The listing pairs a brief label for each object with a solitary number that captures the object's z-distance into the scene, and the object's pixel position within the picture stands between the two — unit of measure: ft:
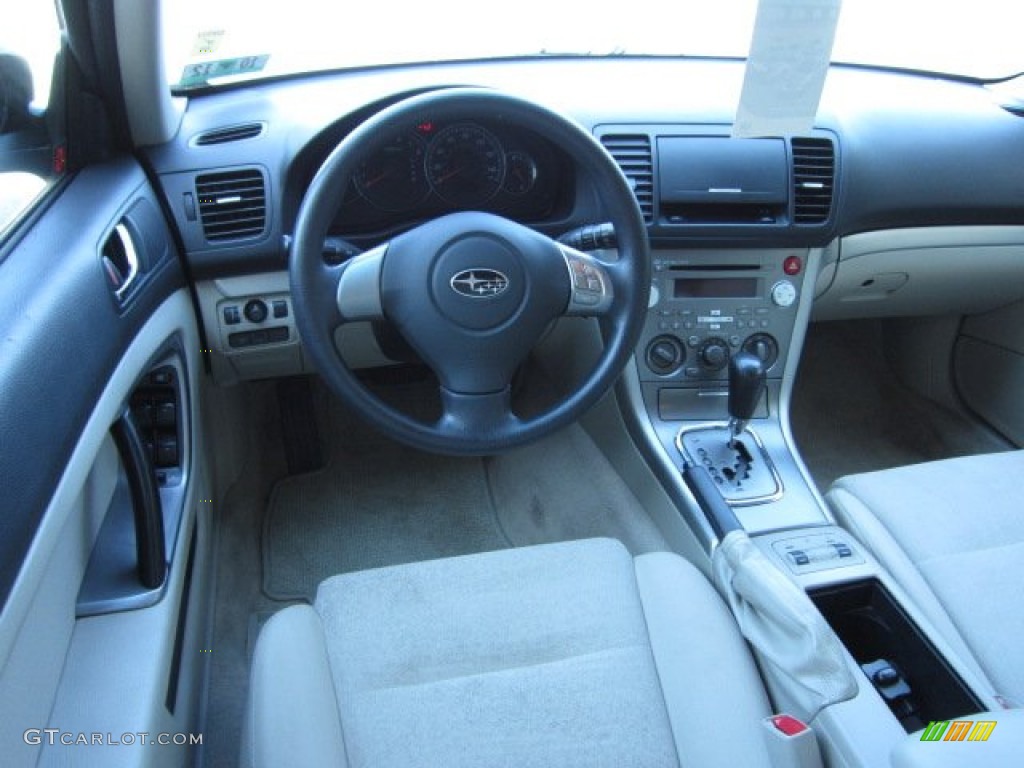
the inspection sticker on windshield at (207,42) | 5.32
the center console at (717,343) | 5.55
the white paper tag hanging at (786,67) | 3.83
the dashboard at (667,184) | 4.95
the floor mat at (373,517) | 6.41
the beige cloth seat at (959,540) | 4.04
